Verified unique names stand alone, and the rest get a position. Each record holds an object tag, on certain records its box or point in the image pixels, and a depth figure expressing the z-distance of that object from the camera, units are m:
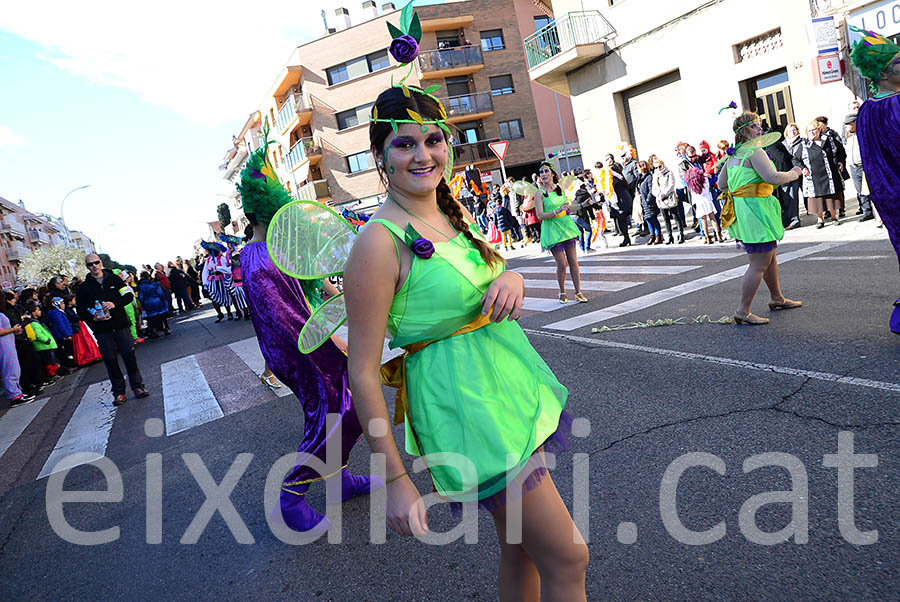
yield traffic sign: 16.61
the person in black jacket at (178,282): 22.11
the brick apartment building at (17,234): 73.38
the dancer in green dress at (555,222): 8.10
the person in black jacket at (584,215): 13.76
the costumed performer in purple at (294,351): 3.51
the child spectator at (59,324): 13.12
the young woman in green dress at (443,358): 1.63
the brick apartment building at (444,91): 38.94
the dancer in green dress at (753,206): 5.47
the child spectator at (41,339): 11.52
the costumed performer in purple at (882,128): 4.16
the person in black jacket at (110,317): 7.64
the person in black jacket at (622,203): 13.67
